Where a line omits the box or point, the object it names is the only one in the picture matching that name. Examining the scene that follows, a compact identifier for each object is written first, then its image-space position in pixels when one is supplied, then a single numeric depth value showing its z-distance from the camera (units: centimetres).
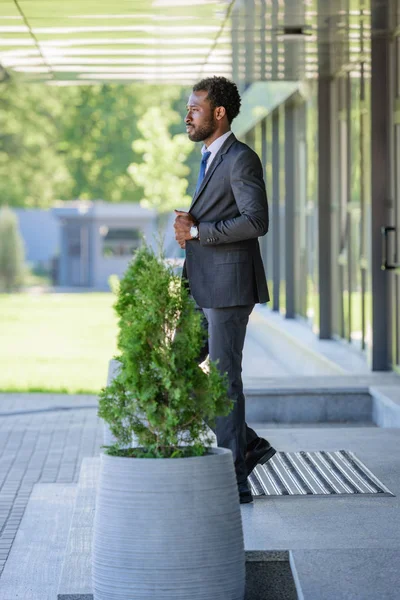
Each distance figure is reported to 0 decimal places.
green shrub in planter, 571
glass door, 1551
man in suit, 734
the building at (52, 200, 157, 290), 6579
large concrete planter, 546
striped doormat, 829
